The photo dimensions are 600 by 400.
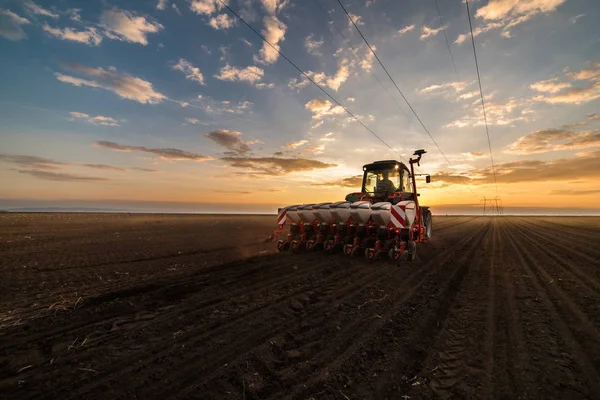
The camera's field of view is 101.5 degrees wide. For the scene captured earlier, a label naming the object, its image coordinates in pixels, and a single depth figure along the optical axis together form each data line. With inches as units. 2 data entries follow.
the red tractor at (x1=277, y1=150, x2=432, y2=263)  341.7
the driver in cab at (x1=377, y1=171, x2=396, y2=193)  461.7
